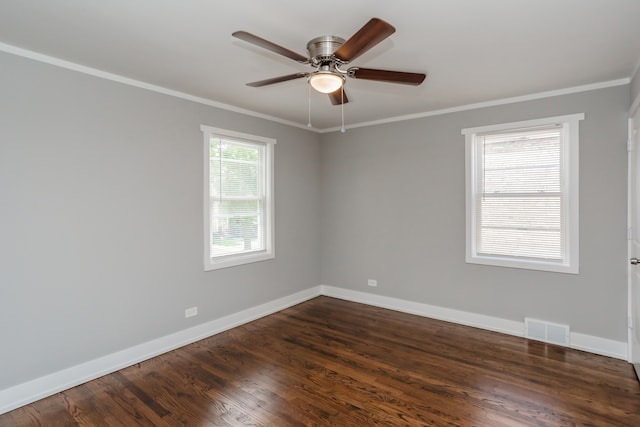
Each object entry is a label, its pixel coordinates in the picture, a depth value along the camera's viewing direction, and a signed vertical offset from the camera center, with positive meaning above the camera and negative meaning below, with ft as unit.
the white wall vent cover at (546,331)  11.18 -3.98
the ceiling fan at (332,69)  6.43 +3.02
